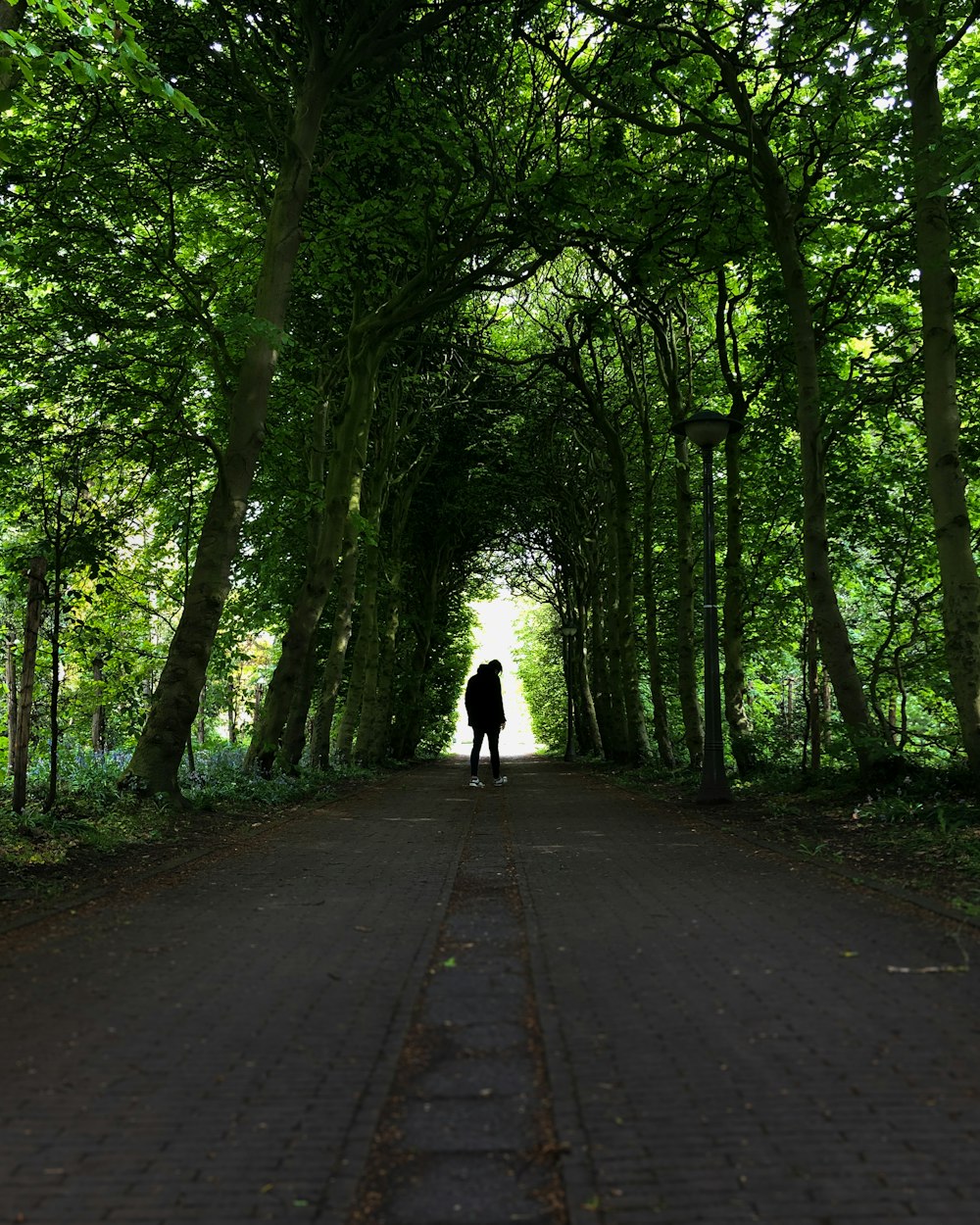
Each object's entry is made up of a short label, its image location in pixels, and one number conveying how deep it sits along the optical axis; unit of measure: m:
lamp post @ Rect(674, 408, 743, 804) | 12.47
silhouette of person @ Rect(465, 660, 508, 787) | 18.77
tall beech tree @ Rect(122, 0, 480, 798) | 11.07
